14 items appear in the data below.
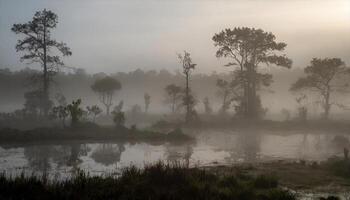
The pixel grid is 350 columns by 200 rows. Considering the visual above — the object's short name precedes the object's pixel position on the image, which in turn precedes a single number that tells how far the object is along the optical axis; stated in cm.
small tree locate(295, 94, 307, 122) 4622
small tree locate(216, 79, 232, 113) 5213
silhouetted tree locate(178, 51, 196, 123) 4602
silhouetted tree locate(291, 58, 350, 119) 5047
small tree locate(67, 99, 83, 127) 3403
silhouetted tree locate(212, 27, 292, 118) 5022
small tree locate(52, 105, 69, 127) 3668
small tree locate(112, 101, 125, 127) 3547
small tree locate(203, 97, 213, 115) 5790
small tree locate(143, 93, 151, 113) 6823
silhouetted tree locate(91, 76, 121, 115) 6078
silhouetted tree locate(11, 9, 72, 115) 4434
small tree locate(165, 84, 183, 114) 5472
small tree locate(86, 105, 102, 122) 4198
